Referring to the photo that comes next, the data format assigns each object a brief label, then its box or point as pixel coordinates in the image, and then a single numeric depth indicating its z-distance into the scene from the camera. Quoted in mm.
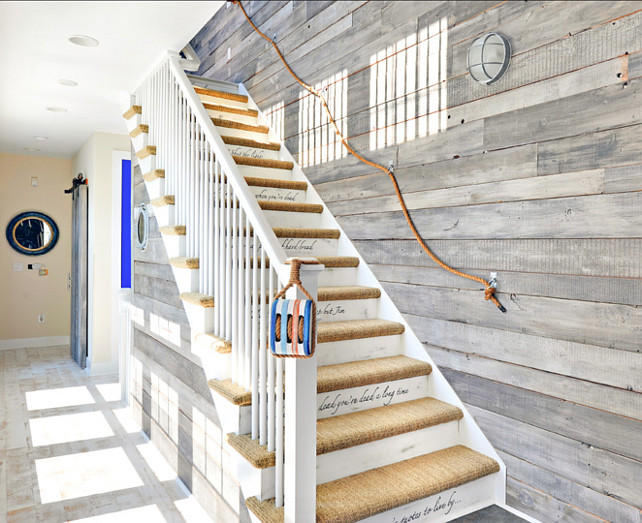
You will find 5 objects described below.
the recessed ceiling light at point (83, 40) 2891
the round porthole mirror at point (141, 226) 3641
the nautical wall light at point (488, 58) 2193
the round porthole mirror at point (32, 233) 6543
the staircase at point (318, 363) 1965
